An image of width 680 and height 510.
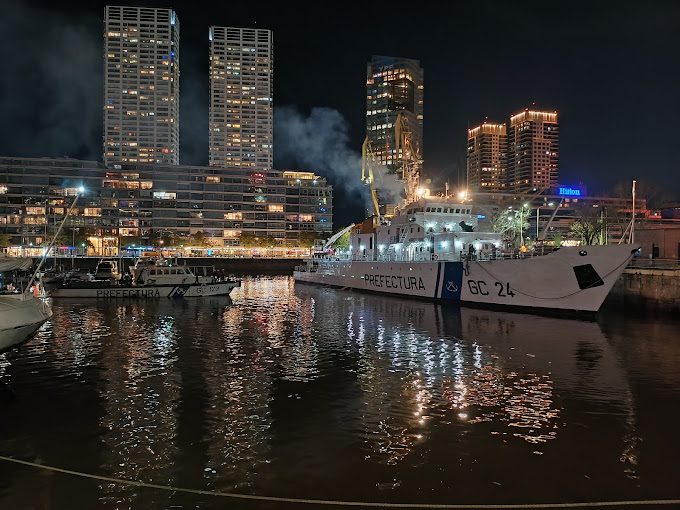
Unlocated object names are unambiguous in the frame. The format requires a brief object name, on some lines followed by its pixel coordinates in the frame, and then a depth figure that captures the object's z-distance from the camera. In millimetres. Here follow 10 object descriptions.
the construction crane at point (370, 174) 61594
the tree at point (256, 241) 158375
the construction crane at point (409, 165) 54344
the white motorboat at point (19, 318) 13695
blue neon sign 139500
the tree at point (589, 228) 69250
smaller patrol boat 44719
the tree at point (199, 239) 156000
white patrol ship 30844
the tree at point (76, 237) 137750
